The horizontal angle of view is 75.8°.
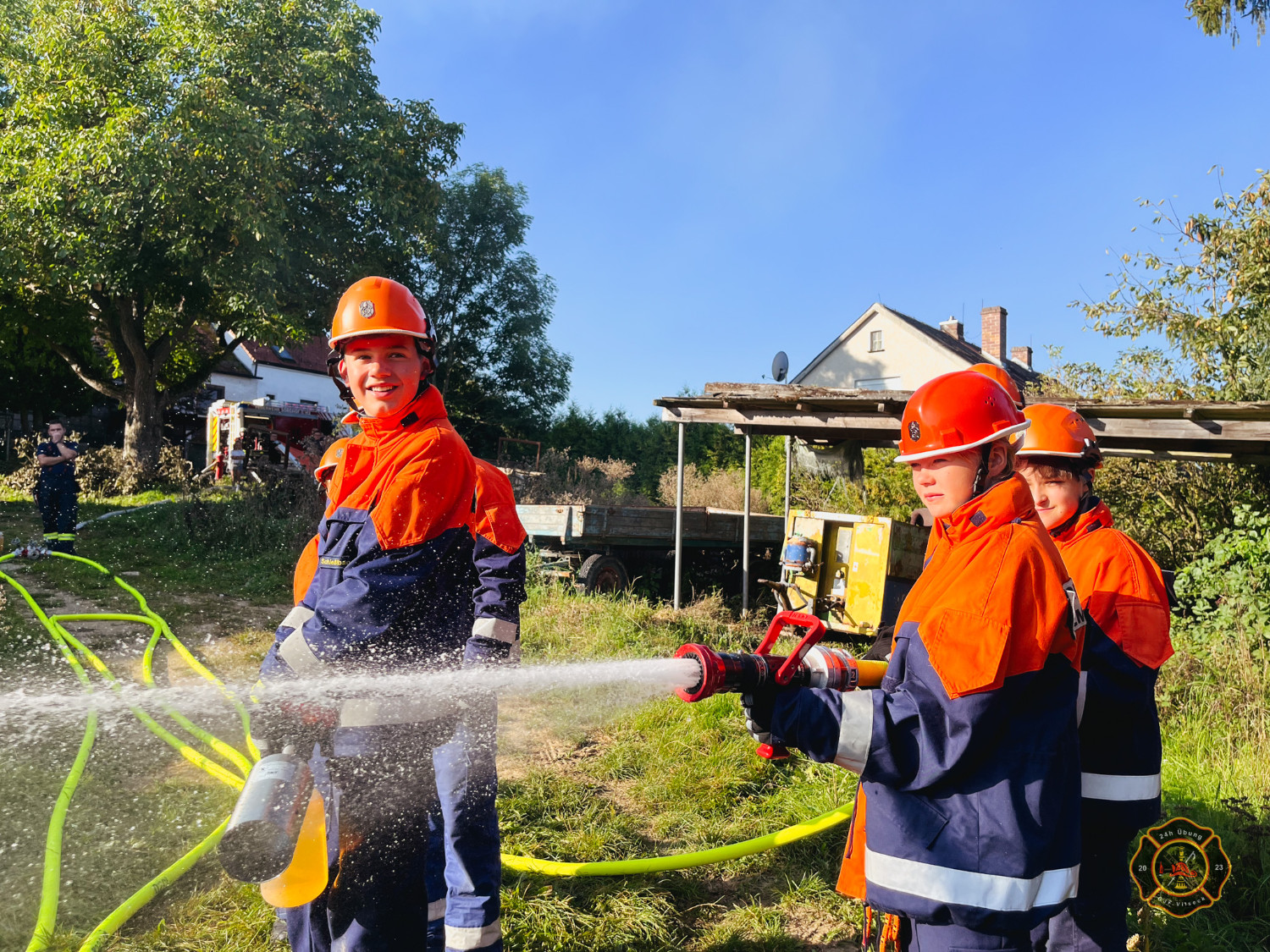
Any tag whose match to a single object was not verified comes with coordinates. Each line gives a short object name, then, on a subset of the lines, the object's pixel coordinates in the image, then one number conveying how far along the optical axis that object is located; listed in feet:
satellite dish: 50.88
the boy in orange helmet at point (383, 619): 6.79
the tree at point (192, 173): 46.34
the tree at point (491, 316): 82.12
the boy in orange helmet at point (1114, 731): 6.80
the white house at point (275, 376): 109.40
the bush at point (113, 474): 49.93
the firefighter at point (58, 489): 33.19
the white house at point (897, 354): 89.30
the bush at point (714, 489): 52.49
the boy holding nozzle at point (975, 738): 4.92
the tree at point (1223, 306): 29.35
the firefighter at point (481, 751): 7.32
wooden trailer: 28.99
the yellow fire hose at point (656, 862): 10.57
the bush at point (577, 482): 44.34
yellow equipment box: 25.80
